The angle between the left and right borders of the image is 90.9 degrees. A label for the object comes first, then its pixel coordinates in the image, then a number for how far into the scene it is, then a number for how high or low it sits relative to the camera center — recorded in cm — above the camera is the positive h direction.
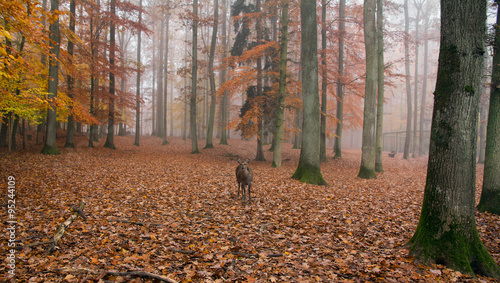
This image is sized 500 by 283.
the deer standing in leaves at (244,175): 690 -112
